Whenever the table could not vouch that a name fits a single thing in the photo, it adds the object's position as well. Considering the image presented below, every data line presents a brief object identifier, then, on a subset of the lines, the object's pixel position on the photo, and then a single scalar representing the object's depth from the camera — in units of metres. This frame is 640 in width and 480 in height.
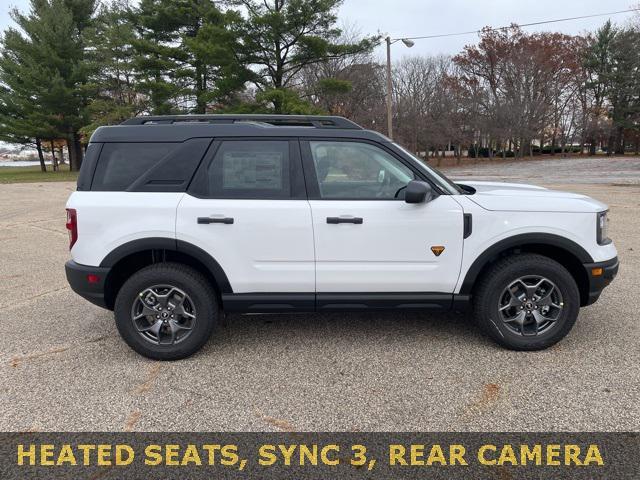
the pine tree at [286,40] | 23.83
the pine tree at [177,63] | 25.17
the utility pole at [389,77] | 21.80
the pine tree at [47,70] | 34.31
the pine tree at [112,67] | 32.19
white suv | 3.25
